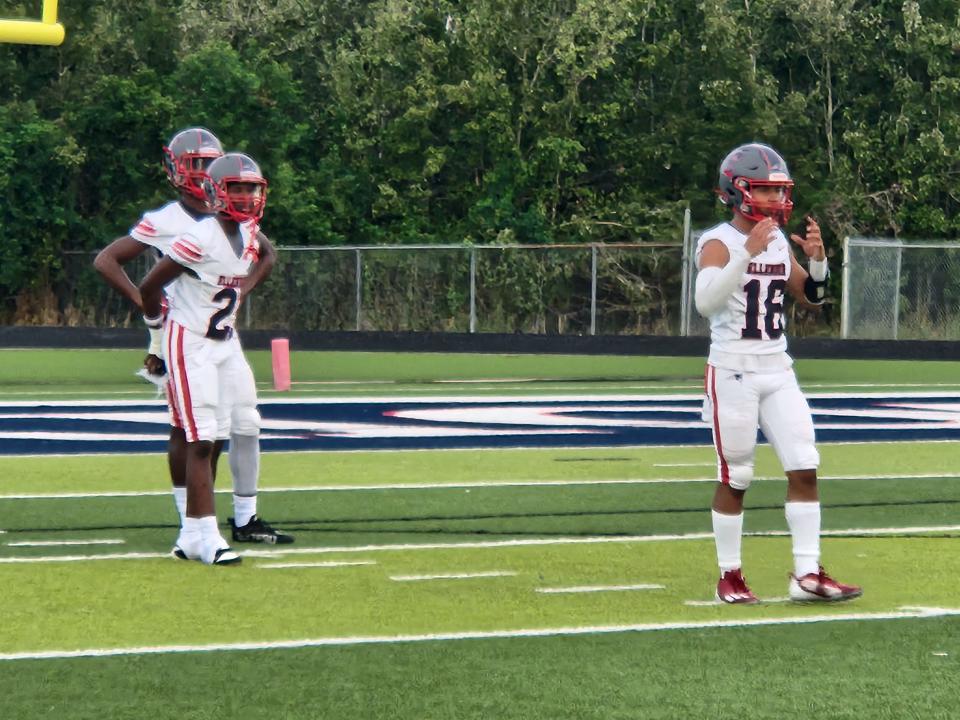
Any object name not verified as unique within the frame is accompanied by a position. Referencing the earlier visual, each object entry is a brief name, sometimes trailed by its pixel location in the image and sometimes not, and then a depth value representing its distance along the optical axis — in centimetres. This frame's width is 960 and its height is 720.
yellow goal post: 3002
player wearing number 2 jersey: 1642
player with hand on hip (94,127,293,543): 1717
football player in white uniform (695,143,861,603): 1426
